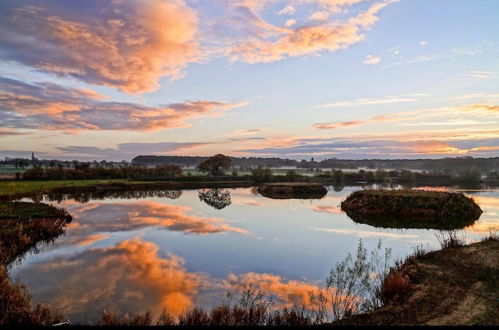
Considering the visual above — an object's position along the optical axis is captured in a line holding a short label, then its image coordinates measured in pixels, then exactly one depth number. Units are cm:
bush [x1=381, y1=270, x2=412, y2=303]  1004
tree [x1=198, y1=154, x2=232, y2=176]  9639
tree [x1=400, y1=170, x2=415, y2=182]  9249
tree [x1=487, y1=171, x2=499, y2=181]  9239
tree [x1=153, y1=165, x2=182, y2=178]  9044
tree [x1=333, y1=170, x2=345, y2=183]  8844
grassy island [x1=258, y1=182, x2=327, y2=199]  5422
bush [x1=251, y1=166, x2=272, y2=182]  8231
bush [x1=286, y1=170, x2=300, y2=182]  8275
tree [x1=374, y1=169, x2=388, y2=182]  8821
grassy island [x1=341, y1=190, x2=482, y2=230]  2725
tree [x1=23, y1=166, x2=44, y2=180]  6981
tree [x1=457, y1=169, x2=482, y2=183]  8338
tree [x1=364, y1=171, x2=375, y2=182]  9205
